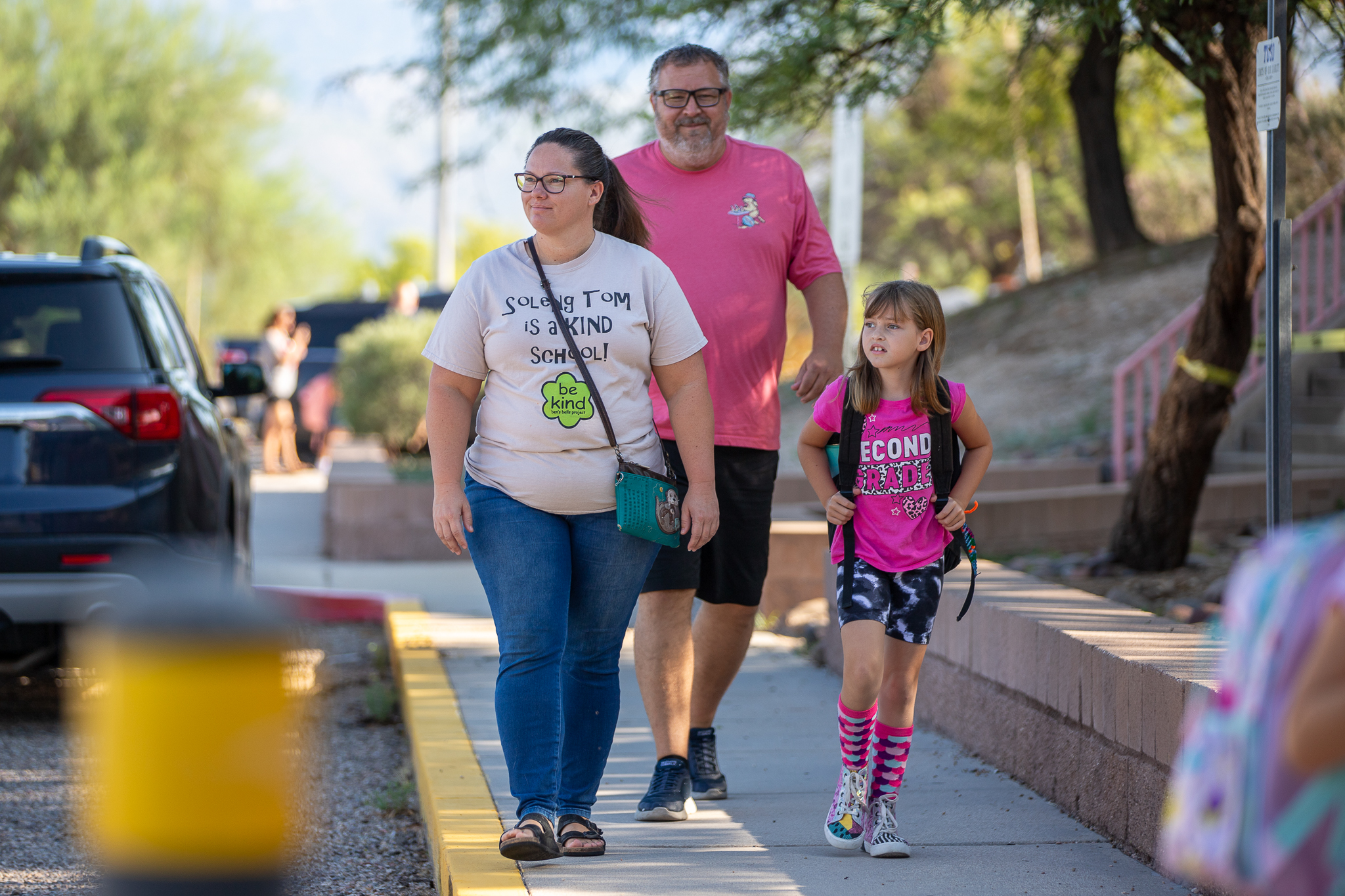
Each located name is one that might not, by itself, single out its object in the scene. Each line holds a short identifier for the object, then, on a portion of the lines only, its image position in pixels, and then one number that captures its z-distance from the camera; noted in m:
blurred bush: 30.91
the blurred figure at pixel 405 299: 37.47
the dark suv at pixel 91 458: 11.04
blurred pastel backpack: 3.32
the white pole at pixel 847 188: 17.72
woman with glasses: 7.45
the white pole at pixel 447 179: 31.55
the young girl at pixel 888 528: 7.77
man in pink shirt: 8.67
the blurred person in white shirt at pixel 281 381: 33.87
